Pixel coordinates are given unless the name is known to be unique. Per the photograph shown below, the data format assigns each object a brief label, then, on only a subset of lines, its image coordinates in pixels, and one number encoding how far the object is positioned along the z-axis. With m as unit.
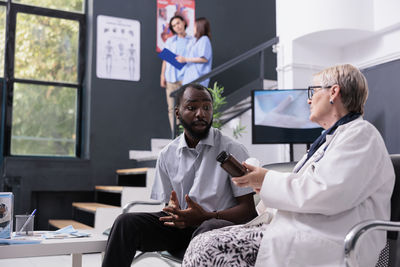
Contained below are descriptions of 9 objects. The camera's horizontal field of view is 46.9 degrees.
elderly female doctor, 1.44
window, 5.54
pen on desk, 2.24
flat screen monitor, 3.69
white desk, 1.96
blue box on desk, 2.04
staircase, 4.30
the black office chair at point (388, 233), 1.32
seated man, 1.96
